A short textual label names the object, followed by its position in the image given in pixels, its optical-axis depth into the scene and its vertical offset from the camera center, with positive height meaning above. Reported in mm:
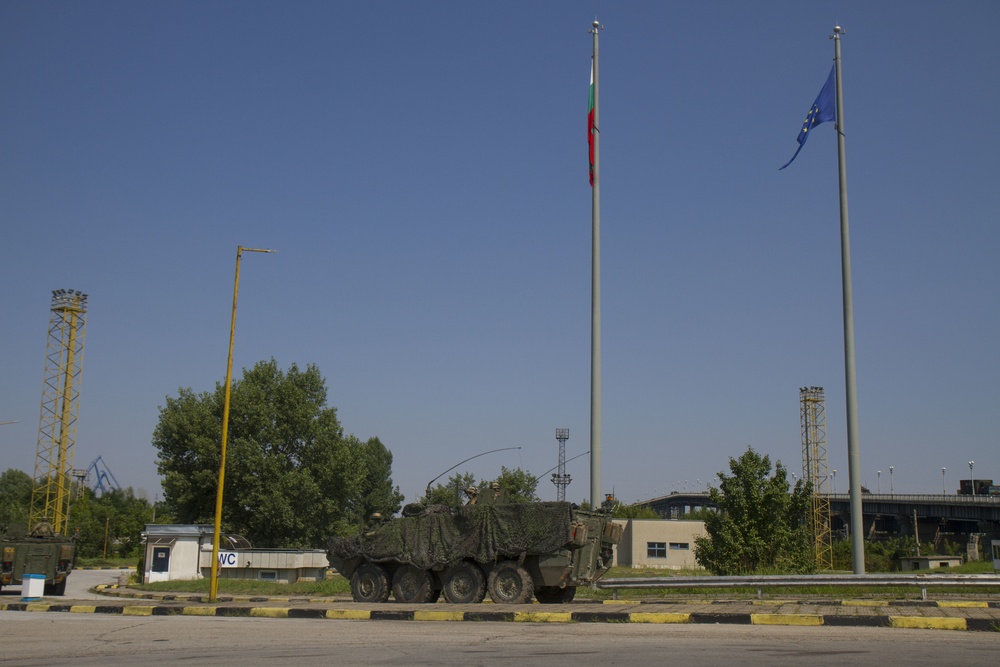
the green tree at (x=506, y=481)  47062 +833
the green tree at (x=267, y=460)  56938 +2067
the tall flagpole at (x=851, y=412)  20609 +2114
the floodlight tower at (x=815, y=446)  89188 +5852
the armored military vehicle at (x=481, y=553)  18781 -1112
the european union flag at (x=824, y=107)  24281 +10235
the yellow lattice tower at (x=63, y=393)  72500 +7334
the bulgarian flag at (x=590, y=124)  24750 +9791
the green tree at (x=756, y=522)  30266 -545
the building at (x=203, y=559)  40875 -2852
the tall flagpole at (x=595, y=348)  20984 +3524
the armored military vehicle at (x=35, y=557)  28766 -2061
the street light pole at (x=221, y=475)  22203 +407
